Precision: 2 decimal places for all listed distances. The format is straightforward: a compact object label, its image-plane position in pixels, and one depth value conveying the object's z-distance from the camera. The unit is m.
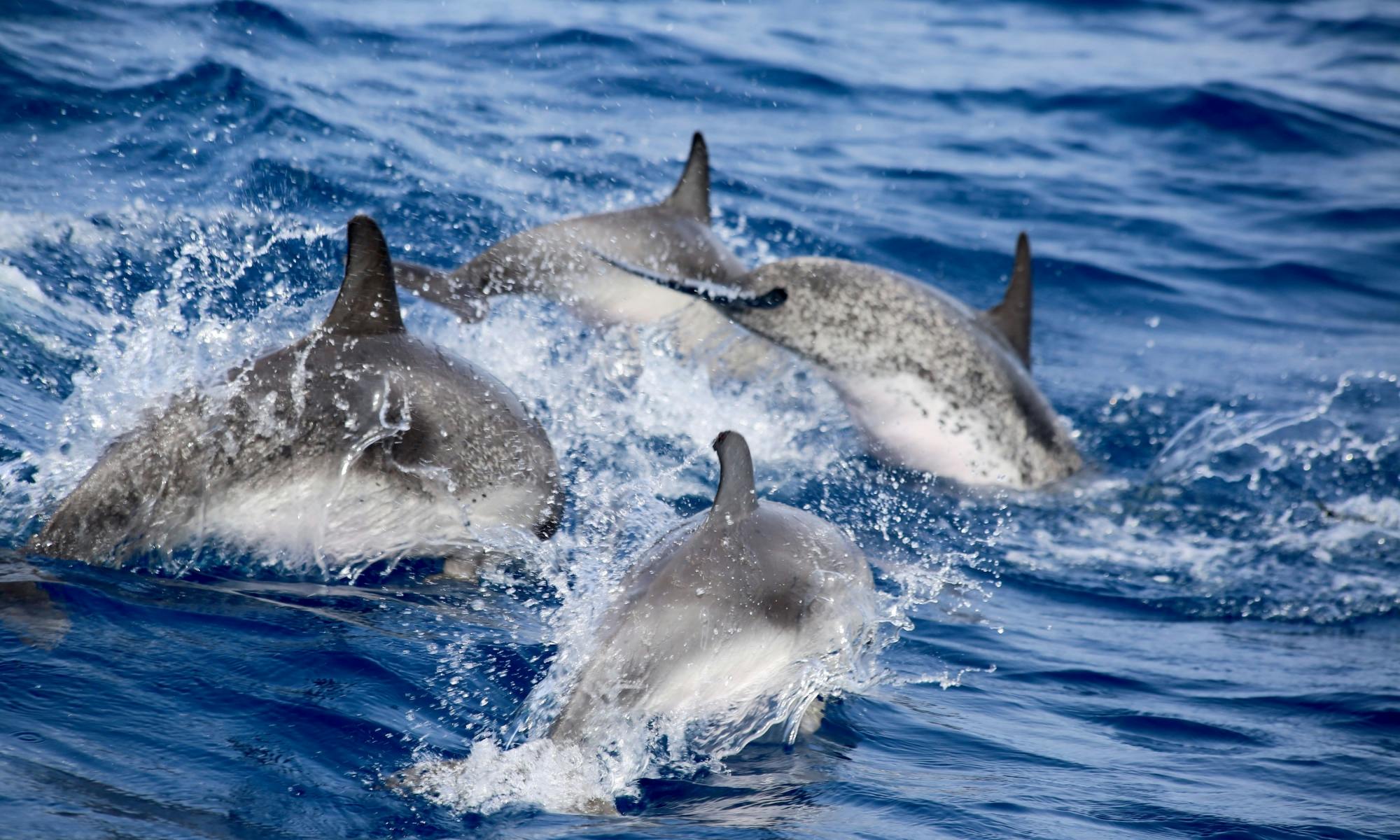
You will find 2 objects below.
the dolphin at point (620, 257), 17.86
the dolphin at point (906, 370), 17.78
